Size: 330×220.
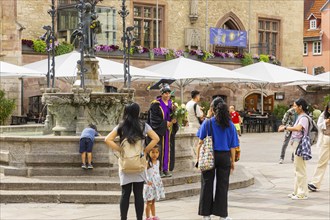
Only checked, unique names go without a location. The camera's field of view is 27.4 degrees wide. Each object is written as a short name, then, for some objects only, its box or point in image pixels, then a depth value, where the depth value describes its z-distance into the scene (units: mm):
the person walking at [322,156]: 12195
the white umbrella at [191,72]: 24172
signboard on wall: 34906
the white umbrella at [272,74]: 27681
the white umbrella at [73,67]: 20656
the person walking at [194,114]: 15328
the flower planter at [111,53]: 29234
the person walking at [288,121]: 16297
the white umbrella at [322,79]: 29516
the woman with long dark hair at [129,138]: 7938
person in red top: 22062
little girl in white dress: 8938
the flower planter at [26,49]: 27123
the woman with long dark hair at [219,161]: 8727
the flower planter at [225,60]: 34188
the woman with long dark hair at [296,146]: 11281
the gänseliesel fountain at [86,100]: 13429
